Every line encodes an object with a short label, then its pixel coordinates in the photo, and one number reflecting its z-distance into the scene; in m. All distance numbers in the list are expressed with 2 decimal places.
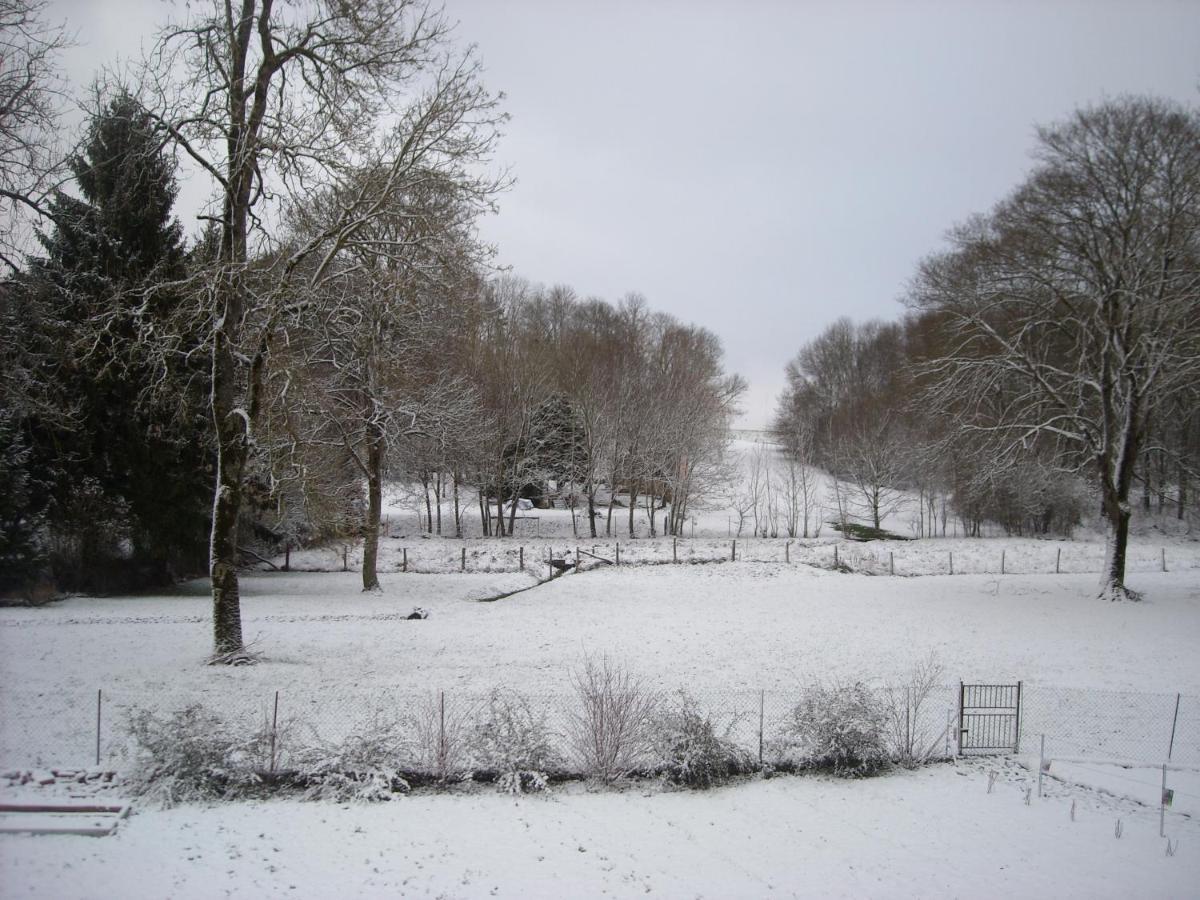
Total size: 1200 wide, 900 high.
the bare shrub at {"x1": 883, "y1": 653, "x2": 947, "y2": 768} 10.61
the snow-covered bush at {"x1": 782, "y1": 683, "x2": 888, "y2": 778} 10.32
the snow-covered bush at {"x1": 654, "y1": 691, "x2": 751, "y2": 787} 9.82
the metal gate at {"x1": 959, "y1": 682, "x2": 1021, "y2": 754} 10.88
